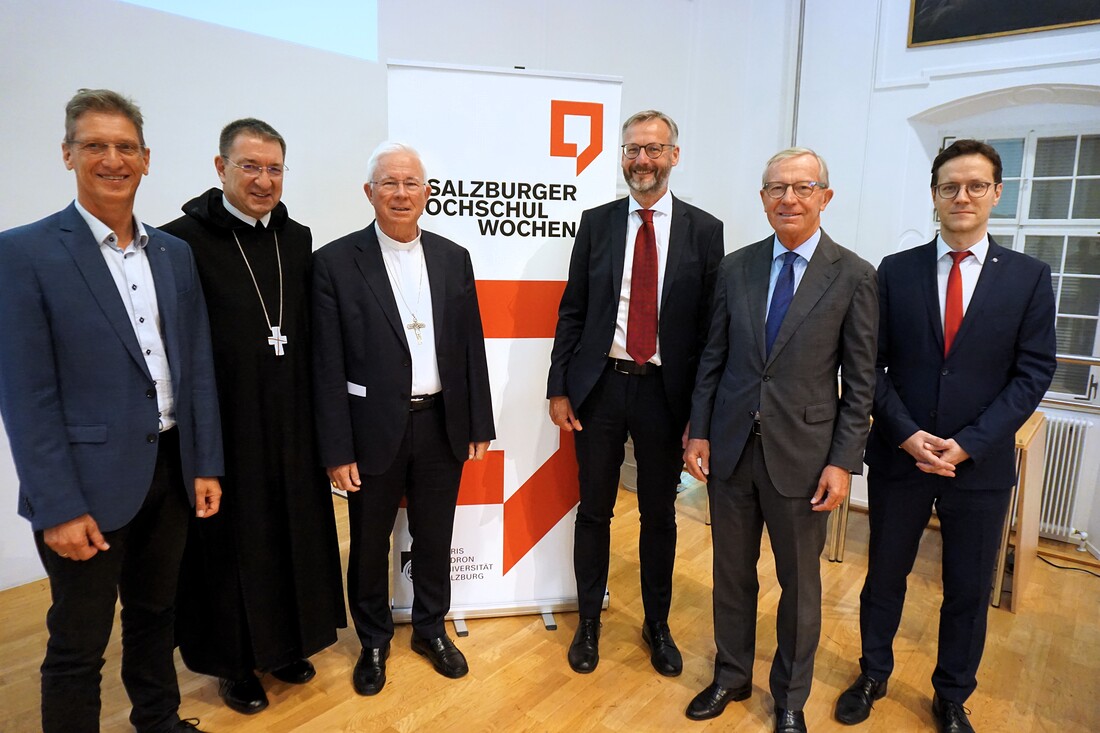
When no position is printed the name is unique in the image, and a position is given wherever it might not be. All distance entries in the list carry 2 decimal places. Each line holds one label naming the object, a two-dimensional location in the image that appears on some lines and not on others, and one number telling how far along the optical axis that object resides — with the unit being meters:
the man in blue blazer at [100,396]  1.53
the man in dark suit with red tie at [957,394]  1.96
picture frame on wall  3.69
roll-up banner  2.49
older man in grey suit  1.90
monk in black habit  1.98
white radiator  3.73
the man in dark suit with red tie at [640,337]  2.24
